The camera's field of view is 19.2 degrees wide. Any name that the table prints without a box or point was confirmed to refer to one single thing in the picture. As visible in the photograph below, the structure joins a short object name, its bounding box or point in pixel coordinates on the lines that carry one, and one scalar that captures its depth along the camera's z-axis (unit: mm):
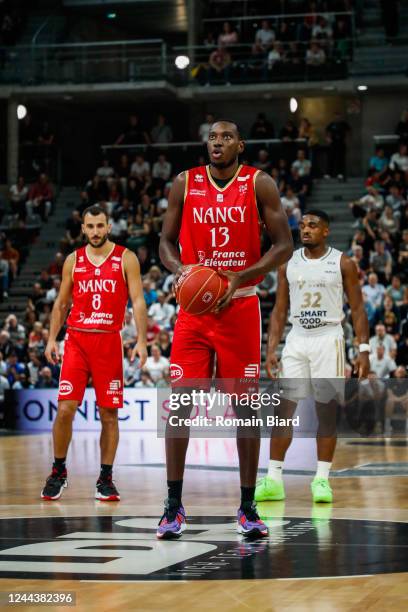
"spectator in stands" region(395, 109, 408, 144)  23442
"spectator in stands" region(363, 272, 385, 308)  18078
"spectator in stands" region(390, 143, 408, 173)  22369
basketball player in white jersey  8344
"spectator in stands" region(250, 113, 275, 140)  25119
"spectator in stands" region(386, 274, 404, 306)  18109
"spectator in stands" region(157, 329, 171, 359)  18281
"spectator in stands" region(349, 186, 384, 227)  21453
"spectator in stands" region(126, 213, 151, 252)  22016
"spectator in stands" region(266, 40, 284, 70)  25078
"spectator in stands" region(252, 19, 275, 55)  25188
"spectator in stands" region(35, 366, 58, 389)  18359
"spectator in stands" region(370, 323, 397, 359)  16734
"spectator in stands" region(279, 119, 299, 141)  24453
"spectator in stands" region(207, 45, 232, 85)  25656
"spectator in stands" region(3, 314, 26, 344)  19750
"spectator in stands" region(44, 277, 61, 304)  21188
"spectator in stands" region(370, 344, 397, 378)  16641
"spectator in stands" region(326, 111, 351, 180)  24719
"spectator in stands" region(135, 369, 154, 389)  17678
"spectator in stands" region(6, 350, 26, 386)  18870
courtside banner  17391
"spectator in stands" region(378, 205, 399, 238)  20172
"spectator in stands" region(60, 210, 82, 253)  23234
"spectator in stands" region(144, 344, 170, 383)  17719
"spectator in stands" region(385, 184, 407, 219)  20922
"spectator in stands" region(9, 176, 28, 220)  25609
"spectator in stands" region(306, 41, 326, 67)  24817
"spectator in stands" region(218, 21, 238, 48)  25641
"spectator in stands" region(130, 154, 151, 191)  24328
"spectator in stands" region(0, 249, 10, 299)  23578
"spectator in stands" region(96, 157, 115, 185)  25188
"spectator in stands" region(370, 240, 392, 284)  18922
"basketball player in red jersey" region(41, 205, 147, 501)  8664
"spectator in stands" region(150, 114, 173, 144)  26203
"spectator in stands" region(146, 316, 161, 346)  18531
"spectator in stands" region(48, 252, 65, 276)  22516
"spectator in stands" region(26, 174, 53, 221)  25797
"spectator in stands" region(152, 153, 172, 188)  24703
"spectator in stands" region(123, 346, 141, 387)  18219
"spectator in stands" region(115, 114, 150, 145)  26375
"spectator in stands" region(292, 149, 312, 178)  23609
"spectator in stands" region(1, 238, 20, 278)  24031
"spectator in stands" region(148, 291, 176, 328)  19188
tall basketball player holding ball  6410
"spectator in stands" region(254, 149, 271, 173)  23203
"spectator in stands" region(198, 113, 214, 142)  24969
